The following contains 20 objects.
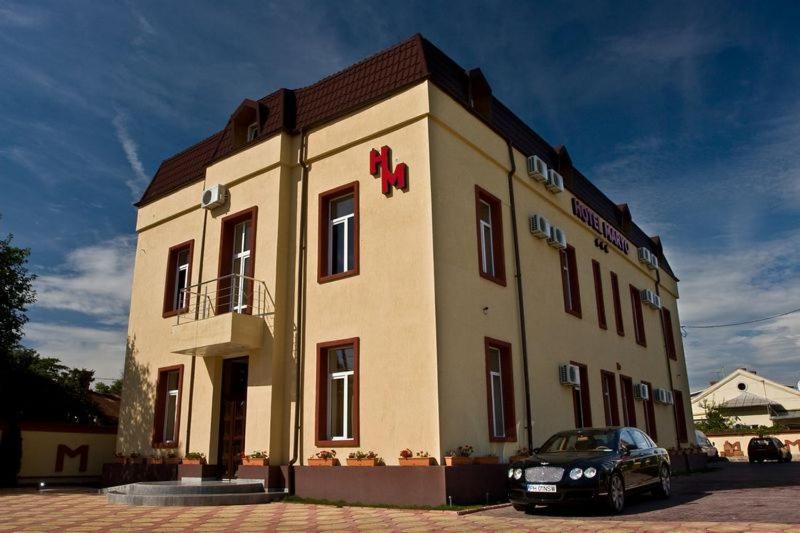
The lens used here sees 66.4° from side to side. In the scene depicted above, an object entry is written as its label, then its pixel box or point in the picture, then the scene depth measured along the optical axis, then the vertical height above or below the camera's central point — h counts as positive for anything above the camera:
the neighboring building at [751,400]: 51.56 +2.19
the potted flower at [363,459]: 10.80 -0.46
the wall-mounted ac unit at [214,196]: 15.02 +5.71
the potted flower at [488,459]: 10.91 -0.51
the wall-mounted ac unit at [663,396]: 21.34 +1.04
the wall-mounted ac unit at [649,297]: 22.41 +4.62
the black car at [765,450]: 28.69 -1.15
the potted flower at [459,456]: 10.19 -0.42
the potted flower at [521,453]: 11.92 -0.46
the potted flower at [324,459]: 11.37 -0.47
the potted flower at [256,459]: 12.03 -0.47
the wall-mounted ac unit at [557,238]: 15.68 +4.75
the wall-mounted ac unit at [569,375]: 14.68 +1.26
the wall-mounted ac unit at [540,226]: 15.03 +4.84
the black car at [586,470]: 8.83 -0.62
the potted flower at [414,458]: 10.23 -0.43
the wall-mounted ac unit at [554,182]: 16.17 +6.39
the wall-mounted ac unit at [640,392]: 19.58 +1.09
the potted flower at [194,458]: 13.44 -0.48
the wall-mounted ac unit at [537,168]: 15.46 +6.40
